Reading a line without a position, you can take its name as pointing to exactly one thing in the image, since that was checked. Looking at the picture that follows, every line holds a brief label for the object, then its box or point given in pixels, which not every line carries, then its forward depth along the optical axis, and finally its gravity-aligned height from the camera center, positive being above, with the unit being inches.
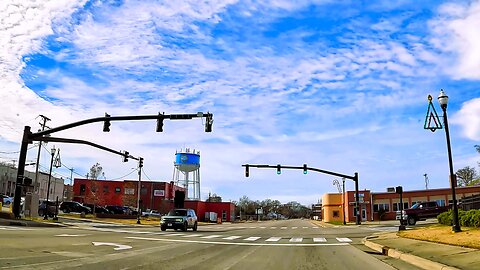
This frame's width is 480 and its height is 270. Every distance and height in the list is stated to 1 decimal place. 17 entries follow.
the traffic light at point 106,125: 961.5 +183.5
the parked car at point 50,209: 1751.4 -20.0
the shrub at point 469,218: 629.2 -14.9
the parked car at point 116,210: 2527.1 -28.7
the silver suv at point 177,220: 1211.2 -40.8
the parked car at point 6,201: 1848.9 +13.8
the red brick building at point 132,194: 3575.3 +93.5
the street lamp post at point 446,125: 680.4 +135.6
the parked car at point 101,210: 2410.9 -28.7
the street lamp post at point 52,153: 1822.1 +222.0
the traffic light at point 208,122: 922.7 +185.0
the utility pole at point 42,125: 1751.5 +340.3
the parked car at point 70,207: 2386.8 -12.7
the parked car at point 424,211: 1491.0 -9.4
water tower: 3309.5 +345.0
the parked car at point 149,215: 2757.4 -61.3
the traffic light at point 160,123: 953.5 +187.6
